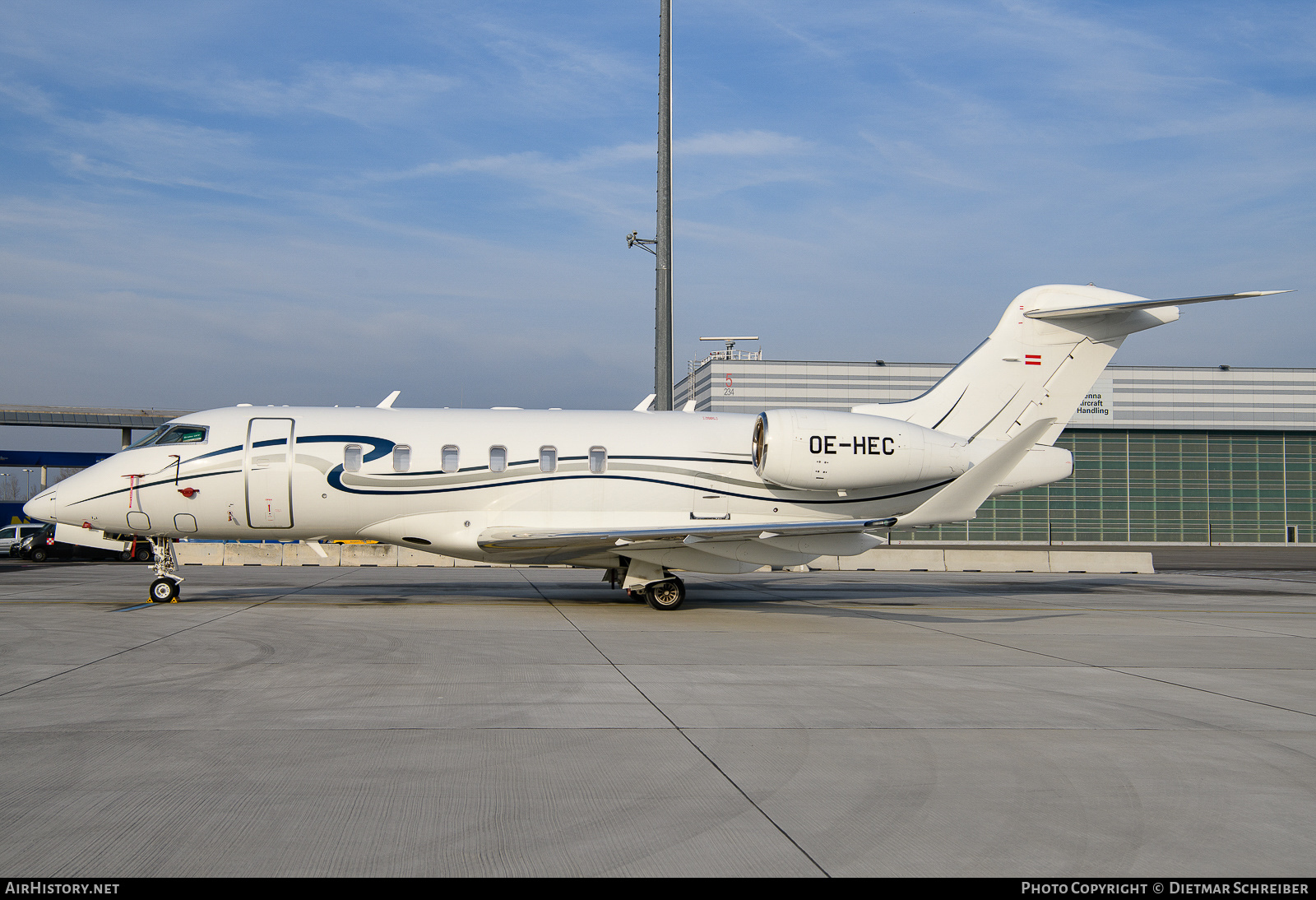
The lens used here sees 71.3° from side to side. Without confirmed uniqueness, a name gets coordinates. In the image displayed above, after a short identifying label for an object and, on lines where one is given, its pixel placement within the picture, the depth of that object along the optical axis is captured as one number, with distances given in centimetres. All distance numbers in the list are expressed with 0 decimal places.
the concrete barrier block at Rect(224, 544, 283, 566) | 2872
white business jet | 1528
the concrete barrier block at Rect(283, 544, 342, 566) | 2859
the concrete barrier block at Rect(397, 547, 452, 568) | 2819
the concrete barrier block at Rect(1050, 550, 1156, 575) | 2823
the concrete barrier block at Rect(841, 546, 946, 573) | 2855
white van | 3591
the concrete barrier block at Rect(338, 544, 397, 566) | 2830
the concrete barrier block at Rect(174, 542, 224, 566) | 2862
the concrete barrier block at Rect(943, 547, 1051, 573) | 2870
